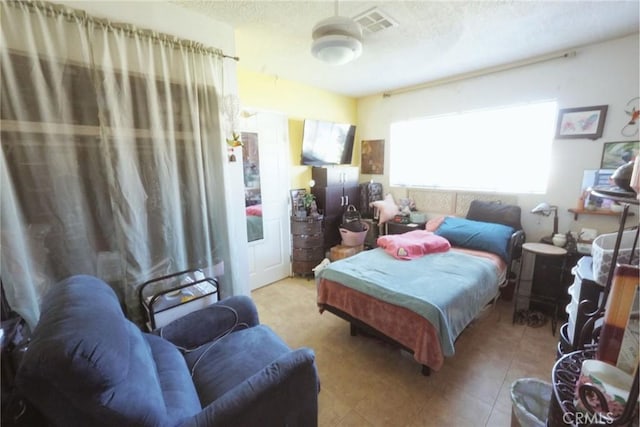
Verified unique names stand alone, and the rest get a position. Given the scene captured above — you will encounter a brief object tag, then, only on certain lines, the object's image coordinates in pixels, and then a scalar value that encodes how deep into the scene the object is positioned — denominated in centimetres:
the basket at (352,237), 366
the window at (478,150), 291
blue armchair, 80
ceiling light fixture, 171
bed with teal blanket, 174
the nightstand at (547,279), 246
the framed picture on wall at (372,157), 424
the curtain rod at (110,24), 142
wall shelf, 246
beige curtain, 141
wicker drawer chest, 356
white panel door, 333
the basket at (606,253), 114
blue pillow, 266
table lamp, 269
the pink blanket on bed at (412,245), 257
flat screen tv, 365
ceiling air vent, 194
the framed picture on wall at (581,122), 250
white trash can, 123
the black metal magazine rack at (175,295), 175
